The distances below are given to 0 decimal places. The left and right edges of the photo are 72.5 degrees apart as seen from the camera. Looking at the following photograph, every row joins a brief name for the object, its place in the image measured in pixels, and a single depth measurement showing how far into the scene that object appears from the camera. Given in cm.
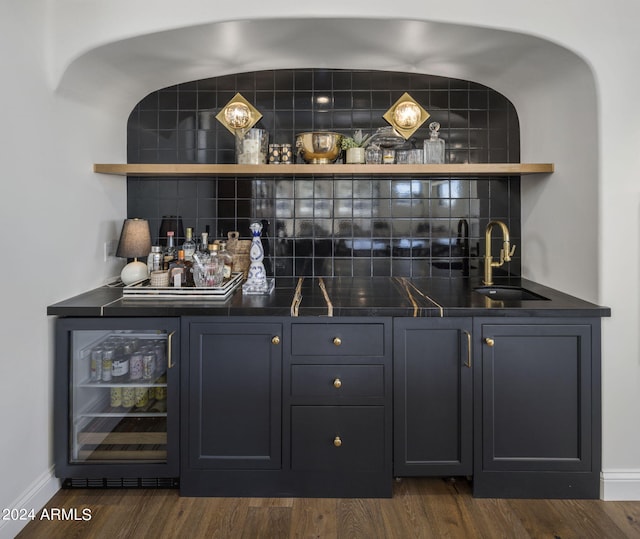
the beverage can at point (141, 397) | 190
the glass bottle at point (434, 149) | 233
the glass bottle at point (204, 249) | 202
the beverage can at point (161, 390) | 185
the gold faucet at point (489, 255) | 226
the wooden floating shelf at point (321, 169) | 211
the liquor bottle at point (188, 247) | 227
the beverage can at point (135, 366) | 187
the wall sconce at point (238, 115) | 241
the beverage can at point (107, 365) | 189
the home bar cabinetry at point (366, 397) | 179
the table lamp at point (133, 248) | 220
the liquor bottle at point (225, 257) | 225
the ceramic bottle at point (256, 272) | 207
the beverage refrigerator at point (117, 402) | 181
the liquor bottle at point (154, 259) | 220
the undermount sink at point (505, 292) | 221
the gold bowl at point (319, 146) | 225
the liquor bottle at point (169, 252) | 227
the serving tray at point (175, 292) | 192
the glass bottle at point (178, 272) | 201
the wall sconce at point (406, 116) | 241
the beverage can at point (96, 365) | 189
